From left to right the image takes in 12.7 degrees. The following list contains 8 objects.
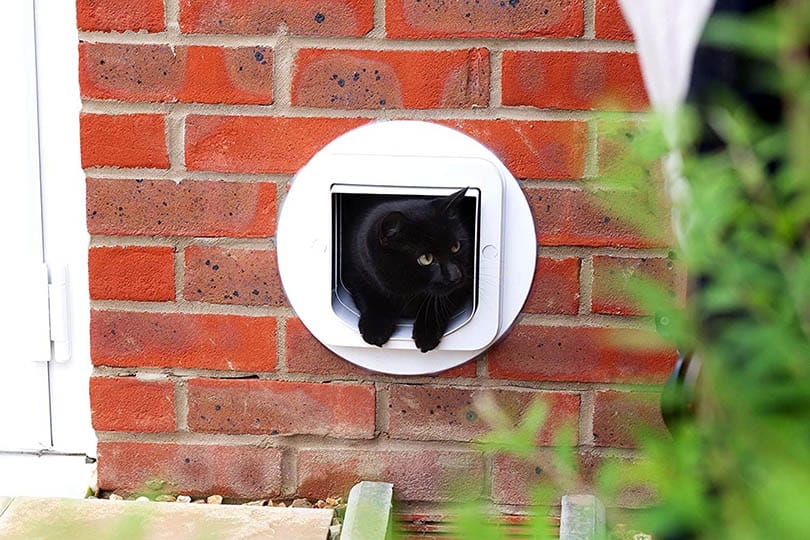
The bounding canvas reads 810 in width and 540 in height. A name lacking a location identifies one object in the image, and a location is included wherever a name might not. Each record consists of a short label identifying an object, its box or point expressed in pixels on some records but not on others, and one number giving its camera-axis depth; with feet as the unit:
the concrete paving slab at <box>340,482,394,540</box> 12.98
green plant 4.73
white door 13.46
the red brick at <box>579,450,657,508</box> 13.33
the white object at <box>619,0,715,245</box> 8.55
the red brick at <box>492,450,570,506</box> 13.33
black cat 13.21
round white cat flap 13.10
